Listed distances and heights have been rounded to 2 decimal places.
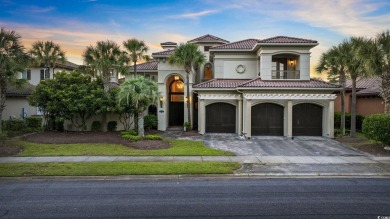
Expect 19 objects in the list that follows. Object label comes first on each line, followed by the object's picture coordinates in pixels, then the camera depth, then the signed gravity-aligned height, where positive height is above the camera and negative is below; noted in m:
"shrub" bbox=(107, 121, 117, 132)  24.66 -1.83
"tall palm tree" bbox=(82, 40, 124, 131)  22.17 +4.35
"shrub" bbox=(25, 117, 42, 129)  25.30 -1.52
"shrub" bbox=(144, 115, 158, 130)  25.47 -1.39
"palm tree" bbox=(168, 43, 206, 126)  23.59 +4.70
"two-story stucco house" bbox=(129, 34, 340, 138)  21.83 +1.38
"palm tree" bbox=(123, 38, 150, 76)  25.48 +5.78
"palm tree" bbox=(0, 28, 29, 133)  17.84 +3.41
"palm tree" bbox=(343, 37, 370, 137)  18.20 +3.62
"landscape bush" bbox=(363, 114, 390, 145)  15.62 -1.26
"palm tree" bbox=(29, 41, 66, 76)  30.25 +6.44
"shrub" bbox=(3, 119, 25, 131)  23.87 -1.67
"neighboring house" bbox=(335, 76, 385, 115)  27.39 +0.94
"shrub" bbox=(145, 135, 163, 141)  19.12 -2.30
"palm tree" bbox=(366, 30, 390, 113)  17.39 +3.57
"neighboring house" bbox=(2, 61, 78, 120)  28.61 +0.19
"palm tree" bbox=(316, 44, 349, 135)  21.20 +3.79
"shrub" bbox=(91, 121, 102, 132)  24.31 -1.81
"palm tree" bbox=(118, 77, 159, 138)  19.38 +1.06
